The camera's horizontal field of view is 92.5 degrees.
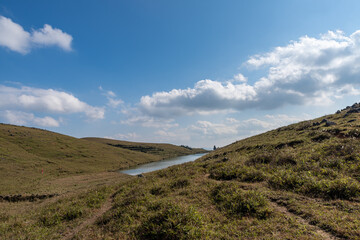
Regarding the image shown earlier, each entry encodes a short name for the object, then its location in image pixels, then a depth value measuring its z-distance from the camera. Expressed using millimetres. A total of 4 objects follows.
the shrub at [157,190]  13928
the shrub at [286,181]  10901
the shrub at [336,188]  8883
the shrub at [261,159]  16453
